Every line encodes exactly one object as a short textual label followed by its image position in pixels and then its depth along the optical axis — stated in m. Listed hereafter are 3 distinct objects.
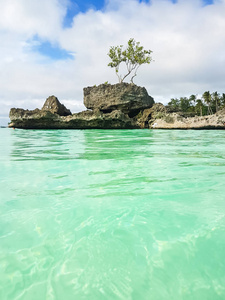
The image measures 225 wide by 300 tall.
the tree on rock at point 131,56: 23.52
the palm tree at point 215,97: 45.00
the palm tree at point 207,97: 42.28
